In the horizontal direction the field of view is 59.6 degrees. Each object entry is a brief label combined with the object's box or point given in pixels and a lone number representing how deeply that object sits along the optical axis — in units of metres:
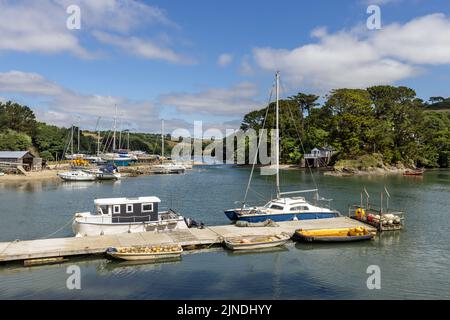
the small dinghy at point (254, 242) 28.99
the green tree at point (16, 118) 119.88
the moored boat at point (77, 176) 81.81
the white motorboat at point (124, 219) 30.98
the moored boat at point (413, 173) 96.06
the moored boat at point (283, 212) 36.38
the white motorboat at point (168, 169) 108.56
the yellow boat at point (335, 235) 31.16
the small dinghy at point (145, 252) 26.20
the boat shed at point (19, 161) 91.41
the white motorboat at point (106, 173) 87.11
